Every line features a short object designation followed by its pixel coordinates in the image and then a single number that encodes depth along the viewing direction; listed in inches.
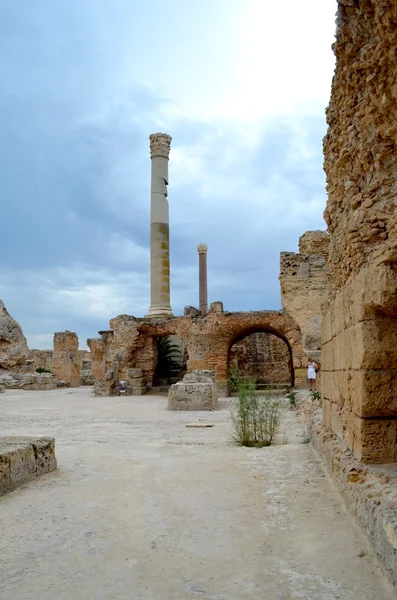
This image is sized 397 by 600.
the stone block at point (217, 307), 711.1
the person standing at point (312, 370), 509.0
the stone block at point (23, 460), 165.9
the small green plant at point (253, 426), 250.8
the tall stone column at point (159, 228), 894.4
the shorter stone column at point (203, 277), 1125.7
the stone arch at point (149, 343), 759.7
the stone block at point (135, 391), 725.9
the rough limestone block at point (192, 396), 474.0
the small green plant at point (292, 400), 471.6
